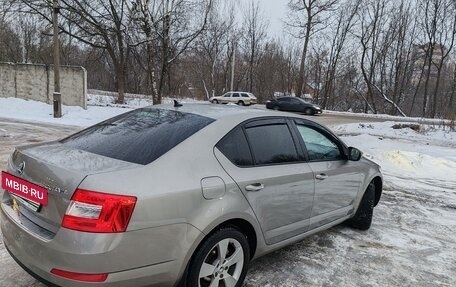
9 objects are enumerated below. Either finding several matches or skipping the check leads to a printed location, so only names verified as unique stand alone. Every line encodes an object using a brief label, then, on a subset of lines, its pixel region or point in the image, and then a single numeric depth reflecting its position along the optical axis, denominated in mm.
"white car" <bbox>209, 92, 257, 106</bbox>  38812
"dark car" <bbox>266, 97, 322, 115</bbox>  31925
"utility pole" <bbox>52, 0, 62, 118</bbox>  16141
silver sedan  2332
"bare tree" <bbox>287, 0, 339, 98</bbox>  43688
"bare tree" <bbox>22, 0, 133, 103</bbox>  27781
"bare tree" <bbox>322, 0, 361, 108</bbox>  46875
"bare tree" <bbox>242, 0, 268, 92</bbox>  52688
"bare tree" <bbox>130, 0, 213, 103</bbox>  24669
